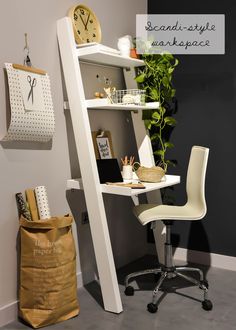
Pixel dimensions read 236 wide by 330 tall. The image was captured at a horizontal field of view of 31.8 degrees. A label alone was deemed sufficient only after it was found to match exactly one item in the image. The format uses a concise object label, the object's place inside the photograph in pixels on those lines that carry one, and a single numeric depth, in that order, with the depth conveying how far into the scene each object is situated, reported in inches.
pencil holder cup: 117.0
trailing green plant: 125.5
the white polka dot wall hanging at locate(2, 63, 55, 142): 93.3
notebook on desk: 110.1
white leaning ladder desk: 101.1
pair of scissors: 97.3
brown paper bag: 93.7
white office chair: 108.3
